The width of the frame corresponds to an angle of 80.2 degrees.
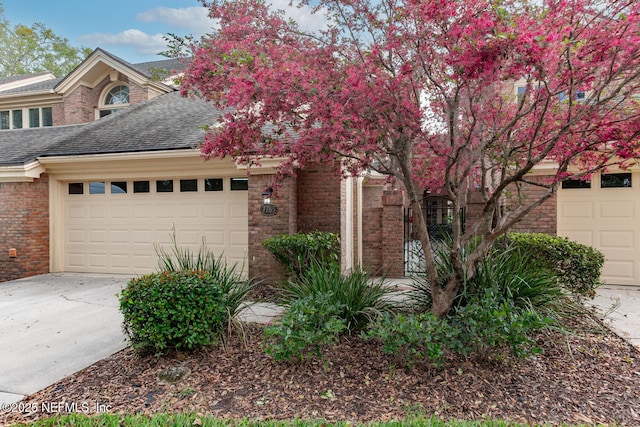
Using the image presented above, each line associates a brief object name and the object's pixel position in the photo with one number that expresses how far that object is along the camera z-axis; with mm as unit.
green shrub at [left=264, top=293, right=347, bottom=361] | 3543
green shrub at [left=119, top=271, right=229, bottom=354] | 3838
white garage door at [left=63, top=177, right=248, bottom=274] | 8609
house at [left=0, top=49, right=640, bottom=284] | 7955
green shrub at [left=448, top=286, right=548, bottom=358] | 3453
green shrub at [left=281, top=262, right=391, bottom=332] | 4449
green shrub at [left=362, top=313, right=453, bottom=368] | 3504
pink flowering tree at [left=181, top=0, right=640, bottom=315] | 3434
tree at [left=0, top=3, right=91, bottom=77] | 28734
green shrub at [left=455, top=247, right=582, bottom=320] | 4336
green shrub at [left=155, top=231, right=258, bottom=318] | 4555
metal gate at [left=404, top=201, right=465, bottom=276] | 9234
